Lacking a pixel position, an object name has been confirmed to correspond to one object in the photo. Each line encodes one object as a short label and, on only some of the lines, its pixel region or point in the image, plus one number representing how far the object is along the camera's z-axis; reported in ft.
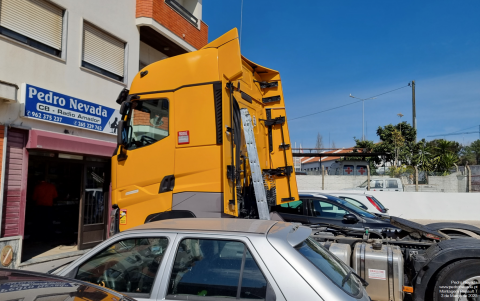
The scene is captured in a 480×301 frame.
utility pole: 111.75
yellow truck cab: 16.52
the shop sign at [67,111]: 24.80
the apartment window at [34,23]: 24.38
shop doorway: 30.32
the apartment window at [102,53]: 30.45
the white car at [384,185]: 62.95
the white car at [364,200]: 37.03
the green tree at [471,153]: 161.43
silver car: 7.95
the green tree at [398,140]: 101.86
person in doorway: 31.81
